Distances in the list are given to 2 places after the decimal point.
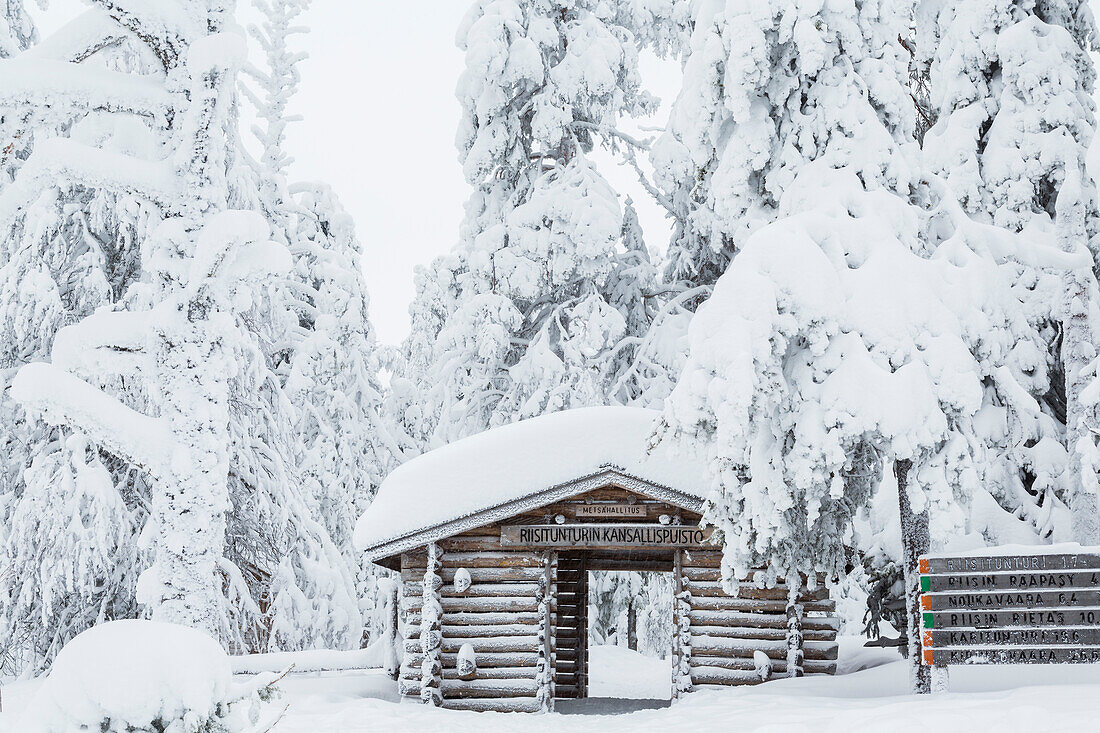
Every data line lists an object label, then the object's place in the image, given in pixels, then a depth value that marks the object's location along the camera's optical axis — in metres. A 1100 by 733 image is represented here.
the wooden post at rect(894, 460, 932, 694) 10.80
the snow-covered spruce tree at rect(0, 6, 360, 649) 9.91
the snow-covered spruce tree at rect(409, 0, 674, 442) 21.20
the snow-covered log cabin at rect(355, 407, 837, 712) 14.27
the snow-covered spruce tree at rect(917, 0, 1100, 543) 13.27
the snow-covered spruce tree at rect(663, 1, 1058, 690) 10.32
